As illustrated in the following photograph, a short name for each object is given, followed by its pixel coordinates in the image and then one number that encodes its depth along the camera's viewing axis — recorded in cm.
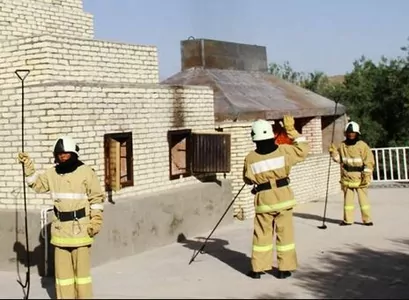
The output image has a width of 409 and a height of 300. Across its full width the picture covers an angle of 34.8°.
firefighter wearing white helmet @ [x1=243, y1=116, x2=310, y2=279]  771
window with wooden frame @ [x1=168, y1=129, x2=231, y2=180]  1105
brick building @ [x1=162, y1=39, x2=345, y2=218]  1283
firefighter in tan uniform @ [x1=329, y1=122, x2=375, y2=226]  1144
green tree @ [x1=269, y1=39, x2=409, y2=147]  2397
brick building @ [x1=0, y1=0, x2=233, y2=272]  865
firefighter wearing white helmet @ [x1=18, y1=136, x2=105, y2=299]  657
